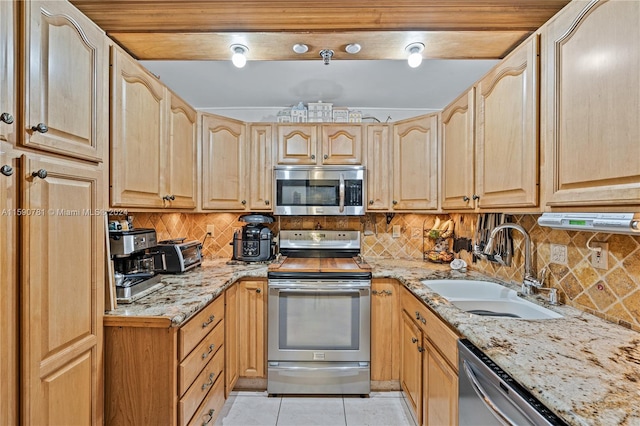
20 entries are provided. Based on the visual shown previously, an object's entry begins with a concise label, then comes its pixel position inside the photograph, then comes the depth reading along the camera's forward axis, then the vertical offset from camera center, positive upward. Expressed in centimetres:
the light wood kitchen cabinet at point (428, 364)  130 -79
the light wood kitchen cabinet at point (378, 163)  251 +41
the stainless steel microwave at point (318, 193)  247 +16
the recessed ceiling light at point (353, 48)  158 +88
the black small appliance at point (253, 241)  250 -25
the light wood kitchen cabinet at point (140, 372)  127 -68
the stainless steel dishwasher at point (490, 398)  79 -56
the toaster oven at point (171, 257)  202 -31
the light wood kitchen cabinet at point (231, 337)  198 -87
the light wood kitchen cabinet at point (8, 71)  84 +40
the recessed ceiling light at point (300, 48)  159 +88
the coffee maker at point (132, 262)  139 -26
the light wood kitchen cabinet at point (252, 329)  217 -85
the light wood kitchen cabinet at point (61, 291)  91 -28
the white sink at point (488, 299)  147 -49
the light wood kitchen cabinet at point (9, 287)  84 -22
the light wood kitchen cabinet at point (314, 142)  250 +58
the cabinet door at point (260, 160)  250 +43
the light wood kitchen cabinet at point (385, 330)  215 -85
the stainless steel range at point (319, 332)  214 -86
